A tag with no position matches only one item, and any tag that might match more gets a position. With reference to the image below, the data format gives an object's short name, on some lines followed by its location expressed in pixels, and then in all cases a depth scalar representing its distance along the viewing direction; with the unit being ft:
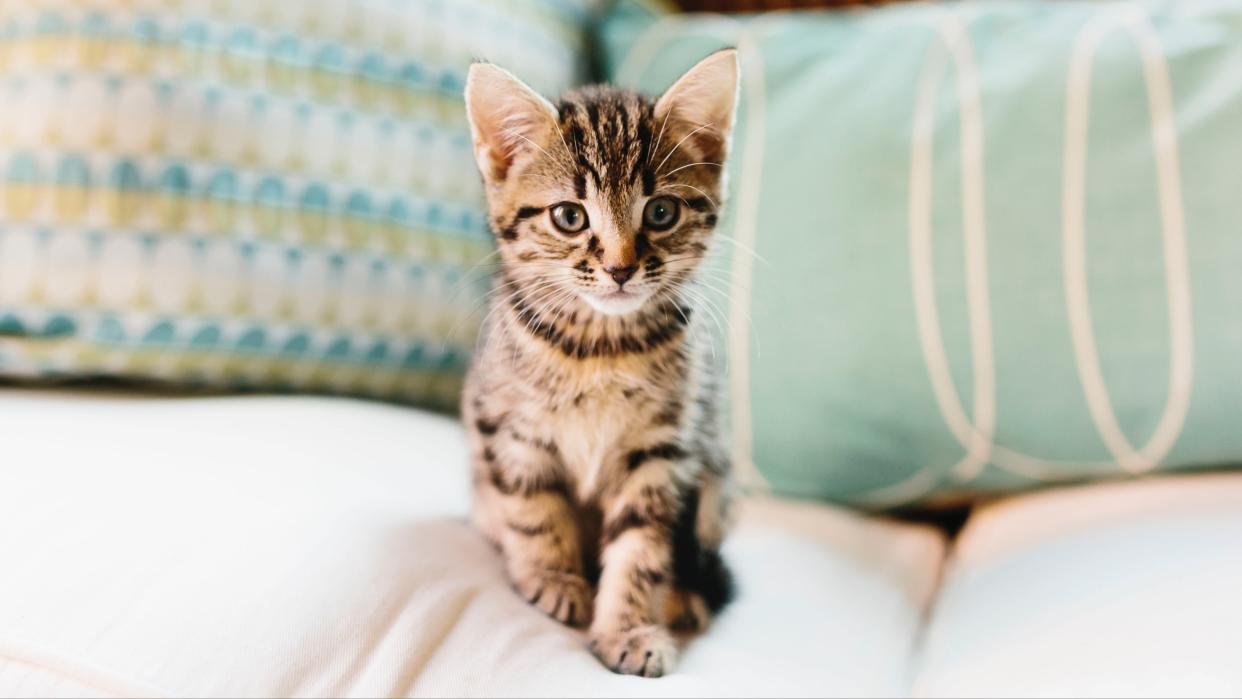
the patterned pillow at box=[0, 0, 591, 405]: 2.89
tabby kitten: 2.45
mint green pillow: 2.89
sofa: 1.86
